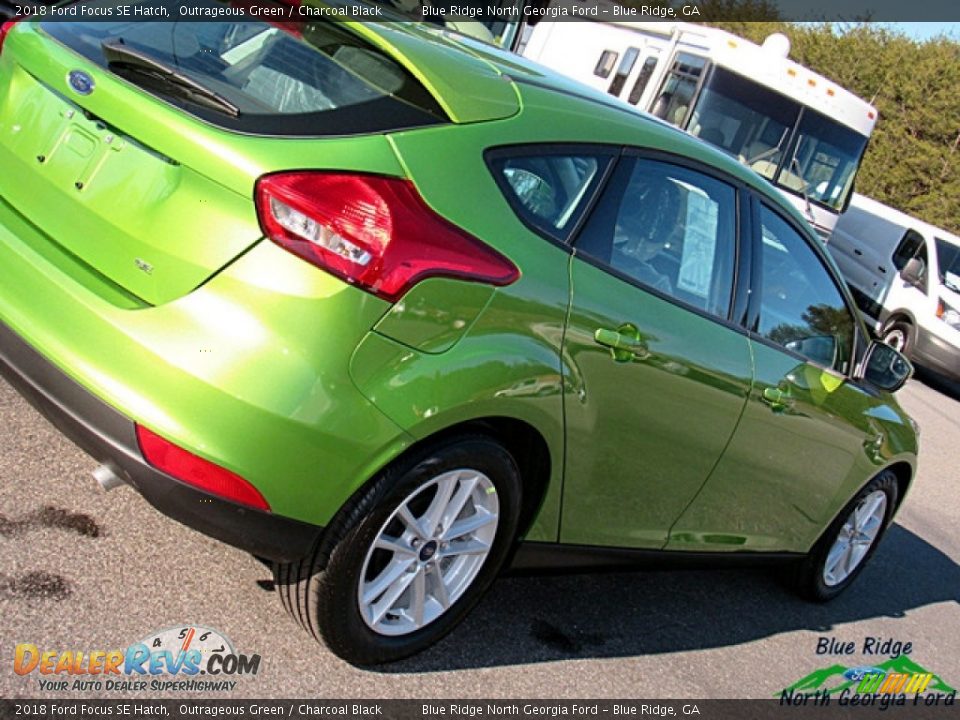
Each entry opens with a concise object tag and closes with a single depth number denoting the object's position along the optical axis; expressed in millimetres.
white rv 11773
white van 12781
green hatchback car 2570
